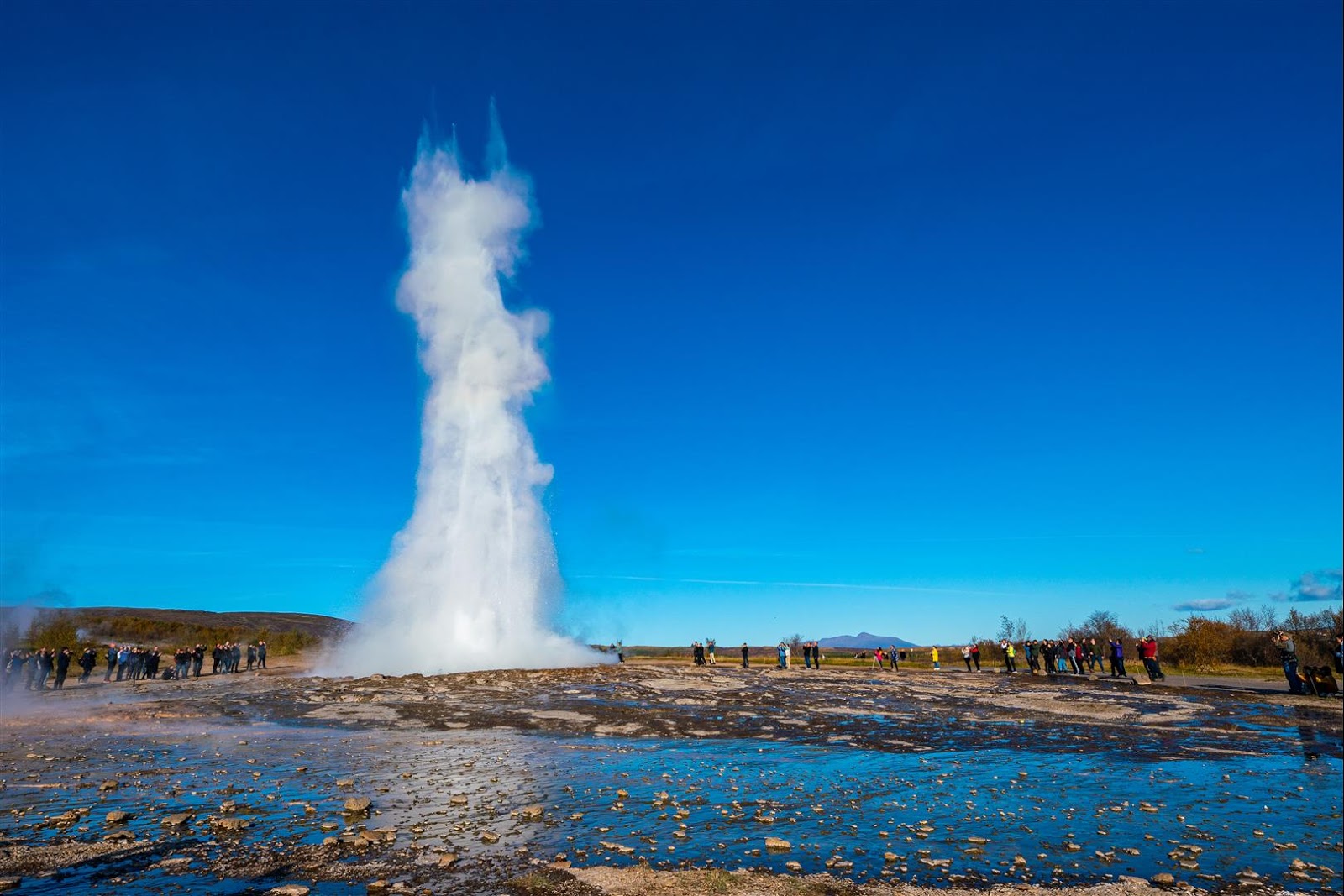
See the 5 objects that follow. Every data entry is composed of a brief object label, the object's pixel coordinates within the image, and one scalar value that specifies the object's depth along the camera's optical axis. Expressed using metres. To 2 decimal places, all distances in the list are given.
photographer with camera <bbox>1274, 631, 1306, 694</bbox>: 29.94
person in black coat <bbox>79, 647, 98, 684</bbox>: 43.91
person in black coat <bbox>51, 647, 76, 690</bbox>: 39.56
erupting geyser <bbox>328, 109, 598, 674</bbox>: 48.59
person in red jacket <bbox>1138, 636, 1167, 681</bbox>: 37.78
